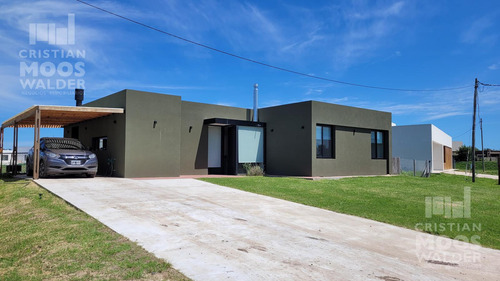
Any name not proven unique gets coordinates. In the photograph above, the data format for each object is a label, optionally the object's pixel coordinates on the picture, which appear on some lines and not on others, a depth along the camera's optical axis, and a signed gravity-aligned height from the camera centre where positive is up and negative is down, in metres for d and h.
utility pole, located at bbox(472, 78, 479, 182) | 18.95 +1.56
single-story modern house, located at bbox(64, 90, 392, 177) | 13.73 +0.40
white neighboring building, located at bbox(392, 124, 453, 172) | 28.44 +0.32
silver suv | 11.14 -0.53
